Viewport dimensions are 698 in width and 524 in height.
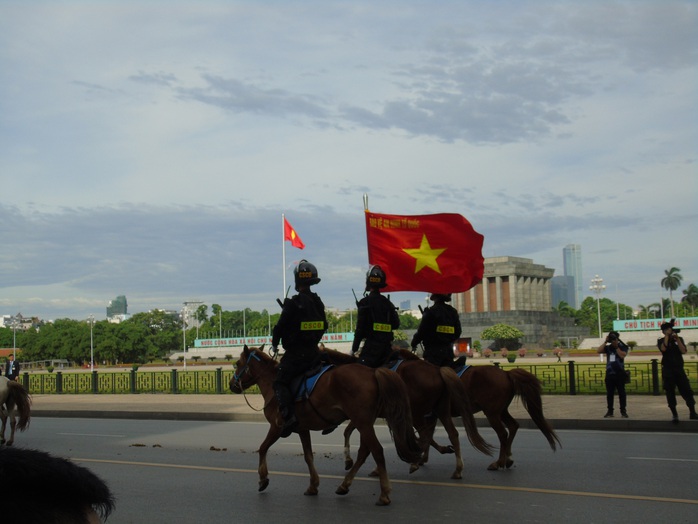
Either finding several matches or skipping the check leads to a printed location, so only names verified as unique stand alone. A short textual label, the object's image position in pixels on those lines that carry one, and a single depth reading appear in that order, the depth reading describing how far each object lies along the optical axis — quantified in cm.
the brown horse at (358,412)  896
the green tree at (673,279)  14538
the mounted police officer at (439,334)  1159
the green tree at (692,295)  15062
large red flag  1430
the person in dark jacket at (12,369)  2694
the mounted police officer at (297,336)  946
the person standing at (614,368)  1752
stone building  10256
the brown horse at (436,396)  1034
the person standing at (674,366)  1609
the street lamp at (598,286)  8238
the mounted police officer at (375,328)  1090
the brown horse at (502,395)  1112
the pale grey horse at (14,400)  1513
